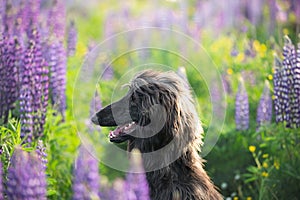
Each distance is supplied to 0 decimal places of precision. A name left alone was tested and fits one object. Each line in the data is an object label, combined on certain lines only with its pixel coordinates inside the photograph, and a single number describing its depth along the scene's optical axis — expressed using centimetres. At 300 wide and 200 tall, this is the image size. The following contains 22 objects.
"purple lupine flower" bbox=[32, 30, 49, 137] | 1014
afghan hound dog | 837
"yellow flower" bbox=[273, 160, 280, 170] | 1128
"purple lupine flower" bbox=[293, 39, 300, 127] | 1105
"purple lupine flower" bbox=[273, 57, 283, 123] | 1127
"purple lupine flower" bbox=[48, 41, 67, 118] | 1163
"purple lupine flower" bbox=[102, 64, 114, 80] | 1402
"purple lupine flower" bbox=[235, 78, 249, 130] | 1231
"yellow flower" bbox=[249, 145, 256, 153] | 1153
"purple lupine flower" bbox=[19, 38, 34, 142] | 995
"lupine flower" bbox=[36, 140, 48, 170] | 847
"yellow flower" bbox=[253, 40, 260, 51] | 1670
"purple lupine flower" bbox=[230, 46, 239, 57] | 1479
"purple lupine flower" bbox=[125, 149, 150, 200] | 668
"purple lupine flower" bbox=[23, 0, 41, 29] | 1186
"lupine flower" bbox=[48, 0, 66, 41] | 1259
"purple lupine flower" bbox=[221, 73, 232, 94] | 1468
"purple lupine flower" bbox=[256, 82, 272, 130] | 1206
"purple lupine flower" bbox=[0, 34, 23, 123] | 1019
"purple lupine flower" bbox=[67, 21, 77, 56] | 1338
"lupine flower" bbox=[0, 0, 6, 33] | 1111
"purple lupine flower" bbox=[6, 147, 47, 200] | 643
